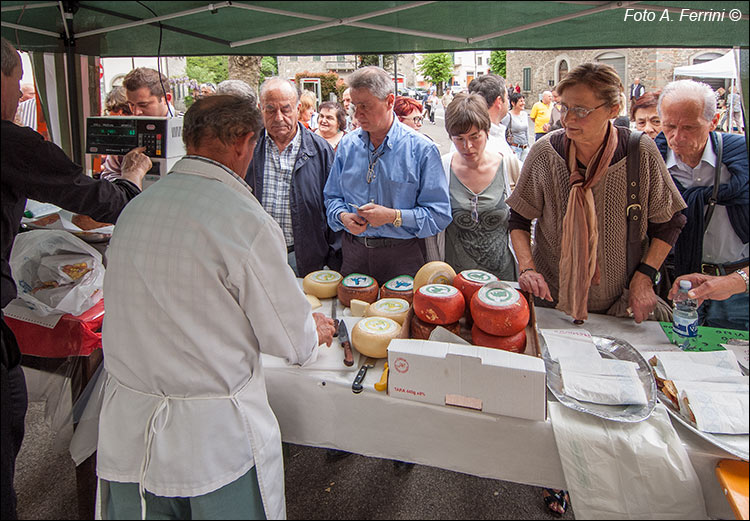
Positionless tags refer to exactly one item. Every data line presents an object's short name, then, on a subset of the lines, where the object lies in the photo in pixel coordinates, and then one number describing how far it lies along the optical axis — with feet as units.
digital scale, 7.96
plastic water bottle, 5.97
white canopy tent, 18.00
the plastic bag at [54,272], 7.45
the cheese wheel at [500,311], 5.46
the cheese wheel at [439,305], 5.78
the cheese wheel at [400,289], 7.09
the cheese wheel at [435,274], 6.68
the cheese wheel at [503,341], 5.52
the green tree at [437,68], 105.81
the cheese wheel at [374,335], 5.83
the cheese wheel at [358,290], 7.30
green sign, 5.98
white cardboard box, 4.83
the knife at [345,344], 5.87
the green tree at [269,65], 95.64
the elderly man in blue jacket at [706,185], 7.02
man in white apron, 4.22
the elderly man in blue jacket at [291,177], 9.92
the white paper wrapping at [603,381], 4.93
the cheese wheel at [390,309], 6.51
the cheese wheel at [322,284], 7.72
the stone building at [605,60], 50.19
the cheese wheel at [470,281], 6.21
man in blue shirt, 8.49
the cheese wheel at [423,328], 5.87
